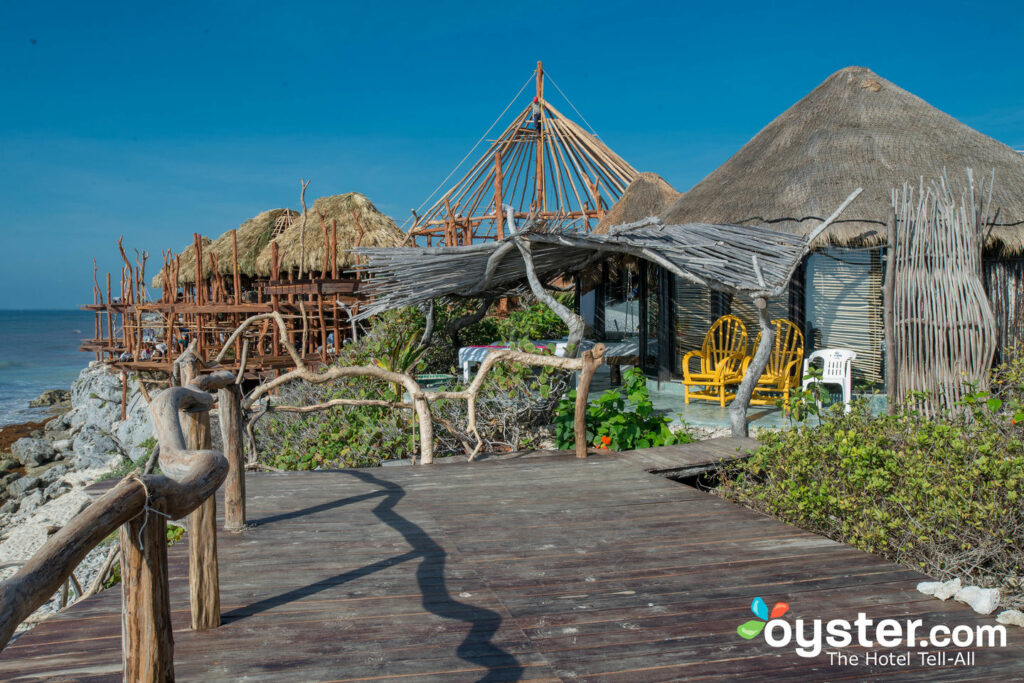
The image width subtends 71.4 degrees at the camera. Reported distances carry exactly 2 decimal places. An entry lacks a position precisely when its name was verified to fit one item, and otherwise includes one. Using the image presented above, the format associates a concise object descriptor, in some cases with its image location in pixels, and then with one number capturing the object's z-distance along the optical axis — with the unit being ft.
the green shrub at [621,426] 20.53
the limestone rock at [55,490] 43.01
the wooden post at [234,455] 11.12
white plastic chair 24.34
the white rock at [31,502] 41.17
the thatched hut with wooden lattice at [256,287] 47.52
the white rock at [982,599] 8.77
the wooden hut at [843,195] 25.00
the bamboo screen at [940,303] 19.62
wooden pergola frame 59.72
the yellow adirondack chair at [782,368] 25.17
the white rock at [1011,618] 8.46
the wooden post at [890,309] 20.33
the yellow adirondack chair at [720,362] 25.68
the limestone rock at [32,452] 54.24
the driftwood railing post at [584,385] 17.57
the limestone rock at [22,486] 45.01
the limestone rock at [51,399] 92.79
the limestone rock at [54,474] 47.73
